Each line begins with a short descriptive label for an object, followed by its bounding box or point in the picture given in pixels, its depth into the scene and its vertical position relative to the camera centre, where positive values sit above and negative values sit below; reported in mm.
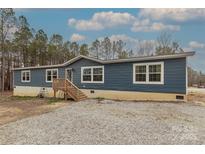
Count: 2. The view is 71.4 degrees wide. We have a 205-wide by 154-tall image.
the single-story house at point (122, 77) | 7613 -14
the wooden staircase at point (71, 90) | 9630 -909
